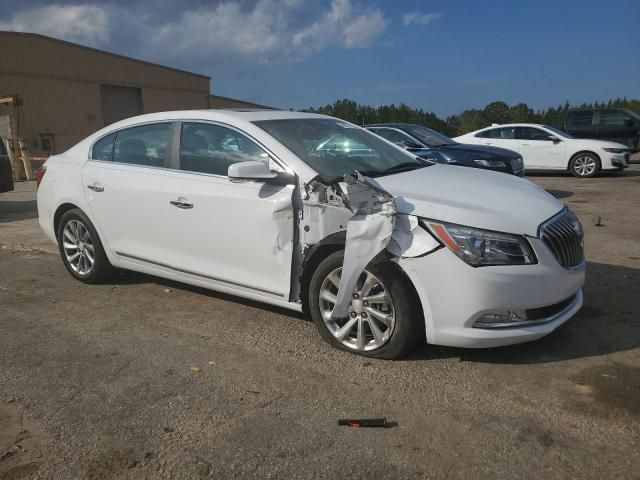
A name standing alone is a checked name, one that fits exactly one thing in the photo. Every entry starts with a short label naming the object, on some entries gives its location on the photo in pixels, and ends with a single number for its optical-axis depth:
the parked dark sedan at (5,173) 11.03
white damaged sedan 3.38
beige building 29.61
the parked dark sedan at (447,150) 9.87
